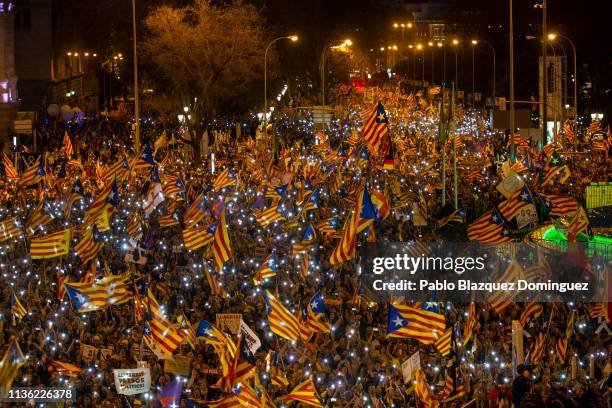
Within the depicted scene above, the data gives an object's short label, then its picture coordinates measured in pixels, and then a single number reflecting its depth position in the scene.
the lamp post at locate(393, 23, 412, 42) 133.00
